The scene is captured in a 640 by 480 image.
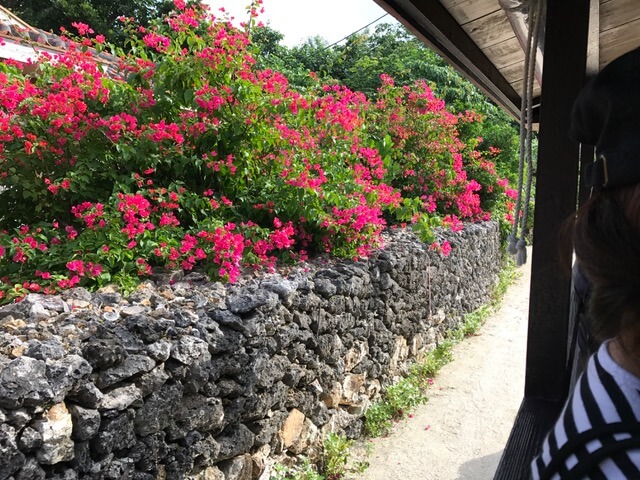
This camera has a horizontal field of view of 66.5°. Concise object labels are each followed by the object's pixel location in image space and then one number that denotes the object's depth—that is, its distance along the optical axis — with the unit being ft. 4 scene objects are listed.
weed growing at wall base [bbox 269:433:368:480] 9.68
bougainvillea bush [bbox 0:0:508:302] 8.88
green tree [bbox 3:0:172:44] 50.65
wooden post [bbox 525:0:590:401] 4.24
